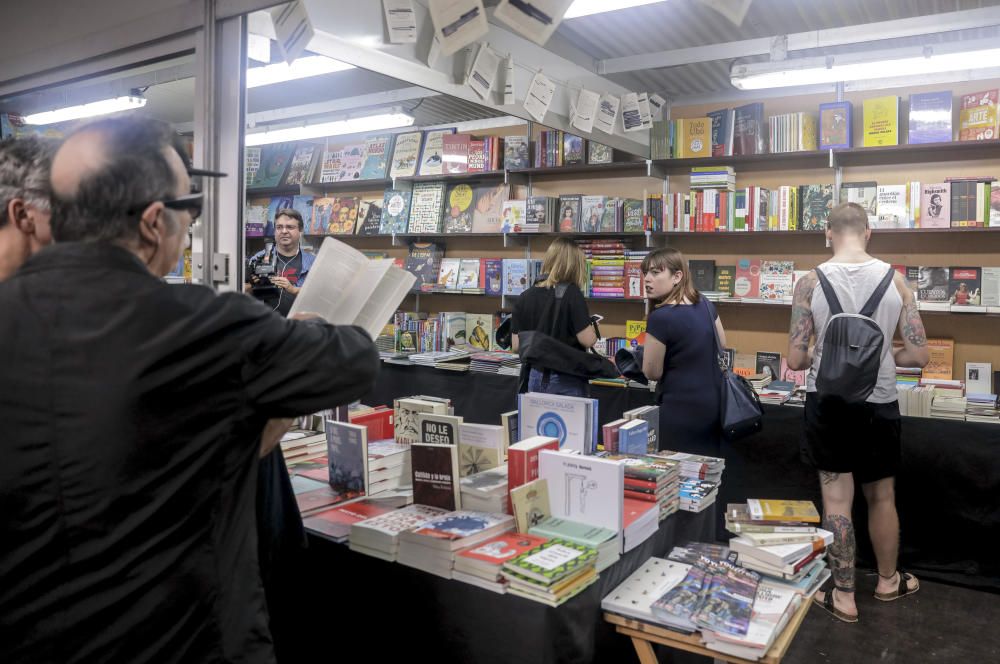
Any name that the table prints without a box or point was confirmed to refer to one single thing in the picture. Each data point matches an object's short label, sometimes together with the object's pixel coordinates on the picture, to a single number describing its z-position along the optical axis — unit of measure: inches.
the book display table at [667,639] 72.5
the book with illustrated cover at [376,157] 270.4
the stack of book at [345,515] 87.0
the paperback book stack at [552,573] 71.5
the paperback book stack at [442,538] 77.8
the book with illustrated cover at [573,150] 231.3
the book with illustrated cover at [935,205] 179.5
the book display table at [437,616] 73.0
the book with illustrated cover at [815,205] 193.6
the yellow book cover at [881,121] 188.2
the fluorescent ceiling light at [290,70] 163.3
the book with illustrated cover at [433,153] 257.1
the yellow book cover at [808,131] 199.0
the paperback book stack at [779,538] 86.7
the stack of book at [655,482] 92.8
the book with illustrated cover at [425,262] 259.6
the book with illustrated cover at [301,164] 292.5
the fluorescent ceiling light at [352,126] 221.6
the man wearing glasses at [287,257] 180.6
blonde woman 165.8
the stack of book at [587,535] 78.8
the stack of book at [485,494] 87.4
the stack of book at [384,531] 81.5
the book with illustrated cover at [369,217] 272.2
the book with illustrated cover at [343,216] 276.4
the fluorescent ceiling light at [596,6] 129.3
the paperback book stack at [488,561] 74.3
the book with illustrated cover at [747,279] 207.5
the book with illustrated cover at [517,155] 241.3
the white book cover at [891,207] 183.3
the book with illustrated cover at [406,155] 262.5
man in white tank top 129.5
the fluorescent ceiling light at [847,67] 154.8
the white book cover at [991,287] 177.0
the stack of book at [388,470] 99.6
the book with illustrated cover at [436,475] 88.0
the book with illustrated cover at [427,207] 256.1
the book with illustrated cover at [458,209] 251.6
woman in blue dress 140.9
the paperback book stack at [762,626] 70.8
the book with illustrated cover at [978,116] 177.8
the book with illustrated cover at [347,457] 98.0
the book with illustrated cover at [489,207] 245.9
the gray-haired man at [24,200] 68.5
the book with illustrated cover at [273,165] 300.0
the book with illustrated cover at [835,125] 191.9
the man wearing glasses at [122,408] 44.9
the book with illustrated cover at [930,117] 182.1
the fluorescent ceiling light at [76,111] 125.4
